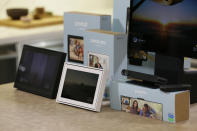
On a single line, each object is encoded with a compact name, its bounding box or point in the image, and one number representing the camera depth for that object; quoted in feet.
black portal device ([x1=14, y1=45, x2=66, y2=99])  6.00
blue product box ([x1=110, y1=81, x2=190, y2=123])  5.14
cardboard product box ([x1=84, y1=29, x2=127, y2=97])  5.74
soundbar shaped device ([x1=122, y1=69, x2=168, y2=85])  5.37
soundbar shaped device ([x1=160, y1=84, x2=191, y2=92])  5.11
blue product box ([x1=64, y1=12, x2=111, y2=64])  6.18
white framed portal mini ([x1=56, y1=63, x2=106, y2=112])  5.48
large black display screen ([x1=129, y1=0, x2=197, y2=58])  5.31
